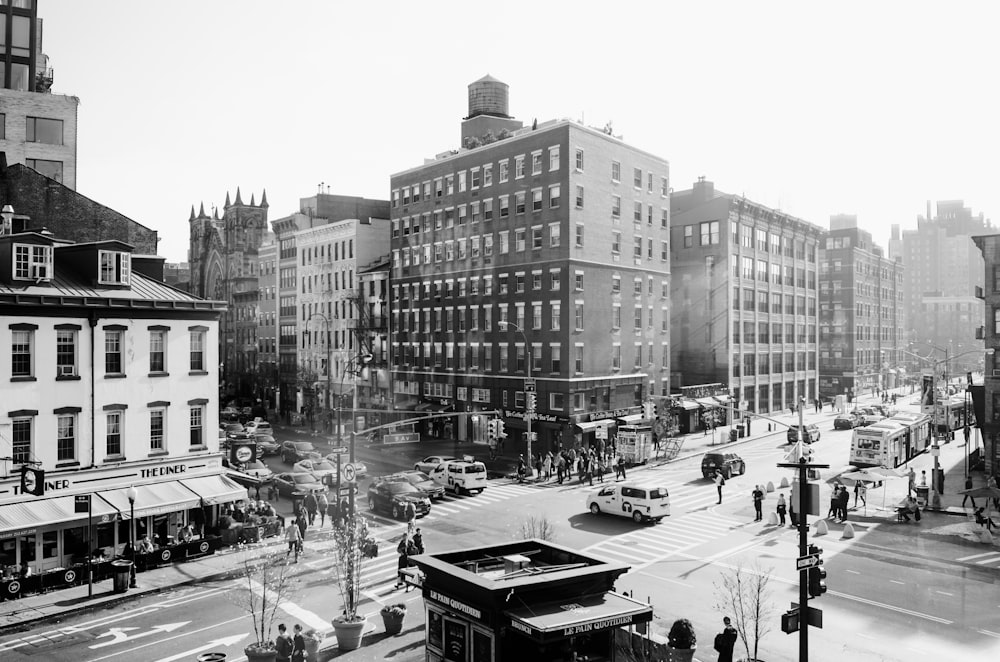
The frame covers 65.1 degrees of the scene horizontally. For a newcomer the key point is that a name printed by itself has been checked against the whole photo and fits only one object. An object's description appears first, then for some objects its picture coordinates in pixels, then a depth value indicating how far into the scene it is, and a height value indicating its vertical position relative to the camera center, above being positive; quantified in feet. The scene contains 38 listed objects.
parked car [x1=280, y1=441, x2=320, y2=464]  187.73 -26.43
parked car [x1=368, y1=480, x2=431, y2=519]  128.47 -26.06
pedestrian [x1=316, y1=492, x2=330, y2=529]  129.70 -27.11
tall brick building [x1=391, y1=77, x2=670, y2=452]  203.92 +17.20
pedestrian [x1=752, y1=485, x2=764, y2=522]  121.90 -25.17
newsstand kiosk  43.83 -15.52
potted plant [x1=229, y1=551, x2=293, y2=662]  61.98 -27.53
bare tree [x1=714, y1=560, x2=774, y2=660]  69.79 -26.67
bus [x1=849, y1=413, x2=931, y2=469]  168.45 -22.93
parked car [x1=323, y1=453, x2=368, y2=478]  153.17 -27.19
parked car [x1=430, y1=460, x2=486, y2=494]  147.43 -25.41
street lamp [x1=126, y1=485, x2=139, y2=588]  98.53 -21.32
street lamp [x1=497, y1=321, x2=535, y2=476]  169.69 -13.40
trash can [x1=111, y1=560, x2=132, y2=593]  89.45 -26.50
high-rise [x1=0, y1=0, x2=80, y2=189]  177.27 +53.61
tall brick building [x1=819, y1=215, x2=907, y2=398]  379.55 +11.97
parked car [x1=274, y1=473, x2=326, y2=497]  147.54 -26.65
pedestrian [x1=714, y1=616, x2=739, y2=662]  59.93 -23.24
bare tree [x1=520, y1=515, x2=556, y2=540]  86.17 -22.72
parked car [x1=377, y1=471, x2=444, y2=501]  141.38 -25.90
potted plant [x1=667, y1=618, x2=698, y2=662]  58.29 -22.59
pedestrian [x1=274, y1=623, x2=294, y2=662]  59.93 -23.32
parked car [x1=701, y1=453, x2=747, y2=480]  163.02 -26.04
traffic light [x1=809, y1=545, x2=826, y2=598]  58.75 -18.06
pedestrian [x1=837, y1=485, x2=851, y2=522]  122.93 -25.37
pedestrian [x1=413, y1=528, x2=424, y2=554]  95.91 -24.57
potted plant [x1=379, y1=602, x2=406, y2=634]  72.64 -25.63
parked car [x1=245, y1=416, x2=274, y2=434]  229.54 -24.74
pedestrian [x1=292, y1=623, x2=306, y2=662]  61.00 -23.89
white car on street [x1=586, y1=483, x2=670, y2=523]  121.19 -25.35
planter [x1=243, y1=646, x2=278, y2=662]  61.52 -24.50
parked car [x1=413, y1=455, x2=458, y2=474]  161.17 -25.58
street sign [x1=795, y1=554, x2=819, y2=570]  57.82 -16.43
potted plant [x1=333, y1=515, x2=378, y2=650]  69.00 -22.84
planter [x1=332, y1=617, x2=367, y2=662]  68.90 -25.63
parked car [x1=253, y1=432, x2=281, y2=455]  202.69 -26.58
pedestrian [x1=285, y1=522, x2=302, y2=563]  103.19 -25.57
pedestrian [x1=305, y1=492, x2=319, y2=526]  128.98 -26.68
